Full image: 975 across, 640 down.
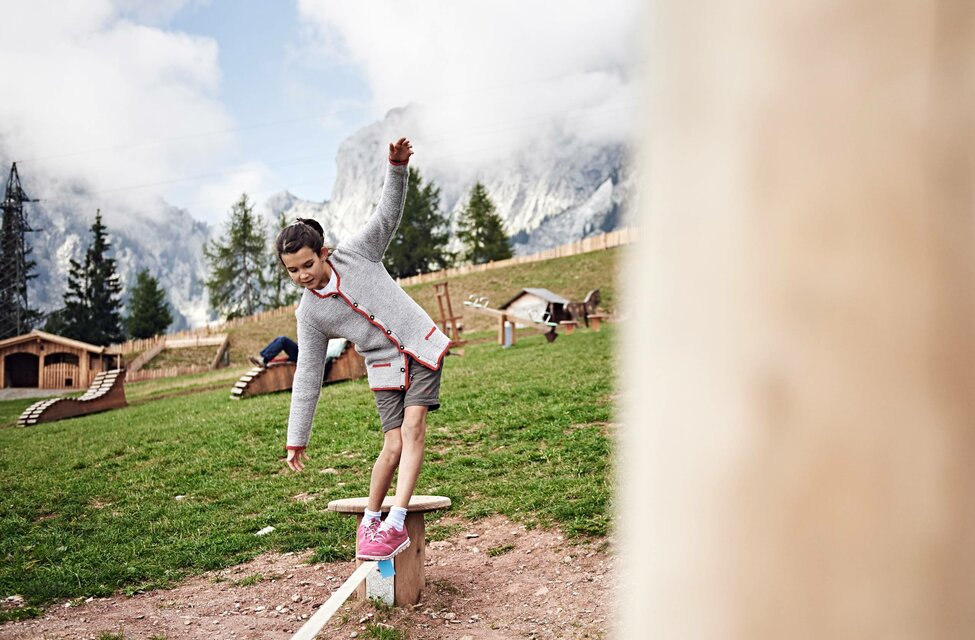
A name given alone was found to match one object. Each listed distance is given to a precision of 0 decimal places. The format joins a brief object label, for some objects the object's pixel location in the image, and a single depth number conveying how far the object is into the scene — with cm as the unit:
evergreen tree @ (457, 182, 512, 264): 5594
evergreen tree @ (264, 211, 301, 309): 6056
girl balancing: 371
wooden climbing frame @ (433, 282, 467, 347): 1935
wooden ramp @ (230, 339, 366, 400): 1427
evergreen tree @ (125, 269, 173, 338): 4803
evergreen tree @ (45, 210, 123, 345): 5016
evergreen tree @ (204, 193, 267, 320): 5966
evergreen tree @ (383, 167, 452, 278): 5528
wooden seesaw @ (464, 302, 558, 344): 1855
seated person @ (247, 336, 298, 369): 1529
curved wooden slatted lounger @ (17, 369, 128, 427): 1456
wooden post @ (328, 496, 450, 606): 390
